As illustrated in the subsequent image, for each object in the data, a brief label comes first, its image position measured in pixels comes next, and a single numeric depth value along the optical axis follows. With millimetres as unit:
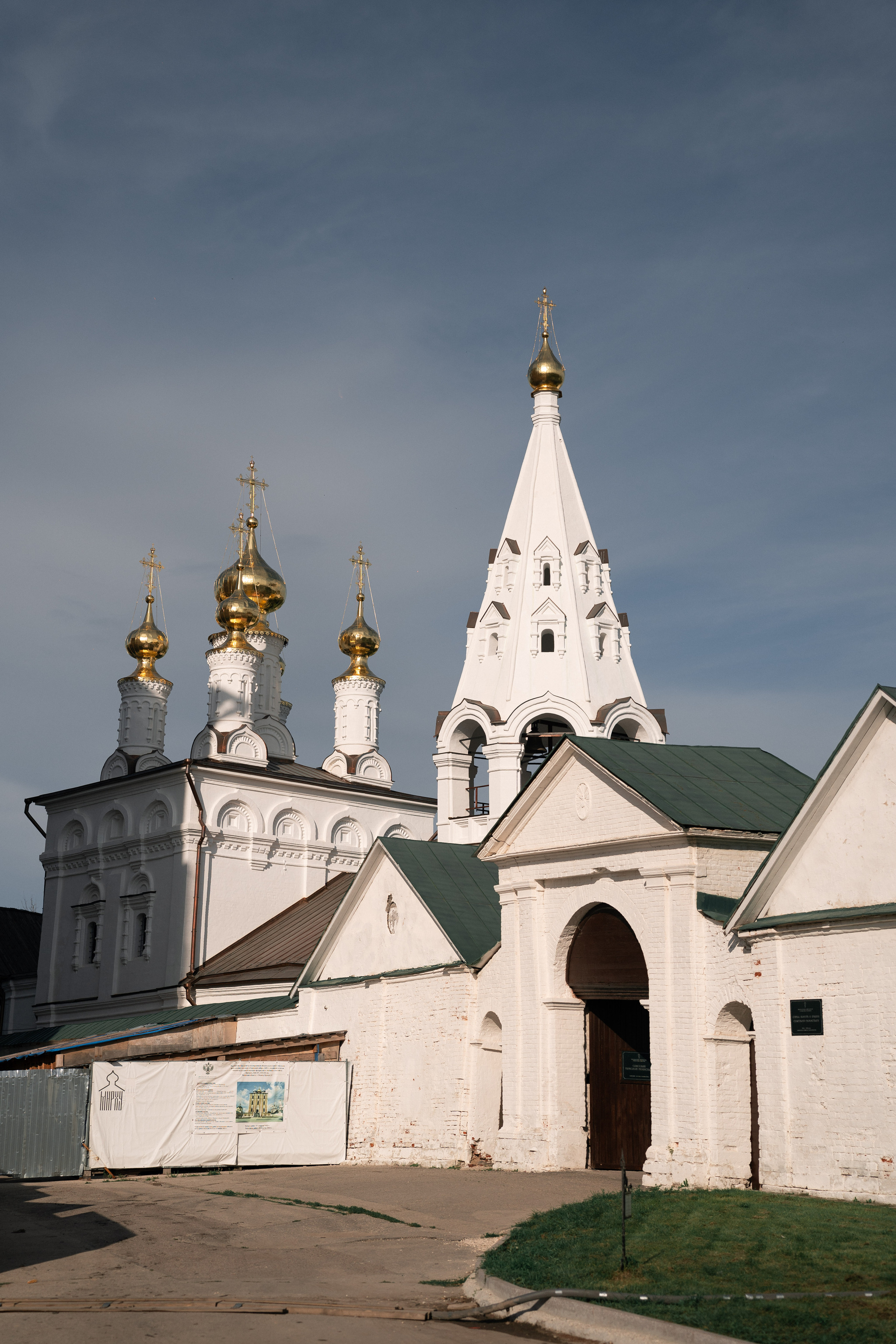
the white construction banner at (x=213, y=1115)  19062
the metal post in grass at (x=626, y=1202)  8867
